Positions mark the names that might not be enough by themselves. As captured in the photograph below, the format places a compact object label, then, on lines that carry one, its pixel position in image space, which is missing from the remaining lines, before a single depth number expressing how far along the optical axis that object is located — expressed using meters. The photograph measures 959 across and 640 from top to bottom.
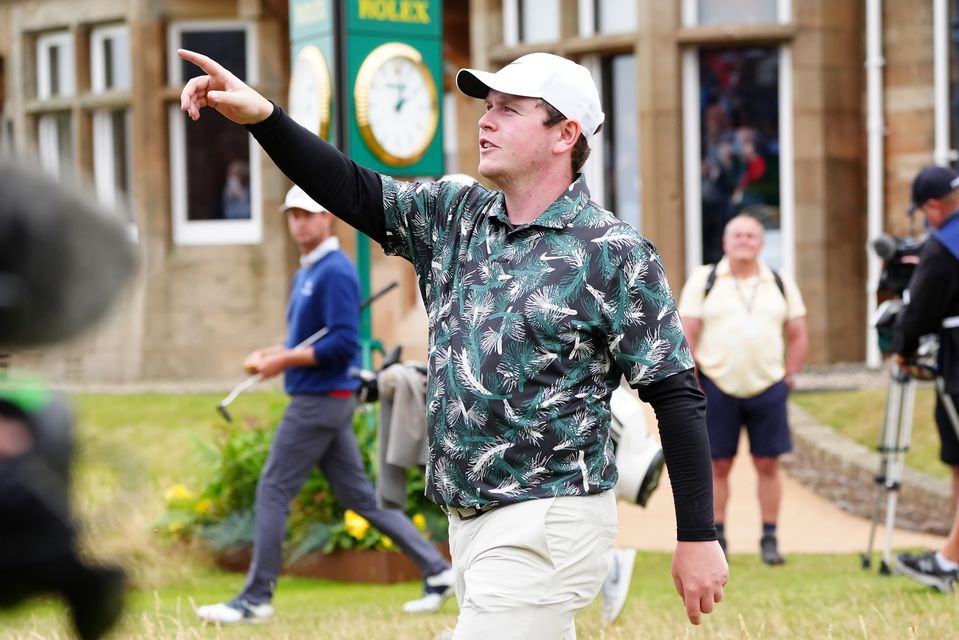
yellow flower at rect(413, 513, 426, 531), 17.28
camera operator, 15.01
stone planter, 17.33
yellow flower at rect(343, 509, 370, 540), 17.28
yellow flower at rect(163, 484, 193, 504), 19.27
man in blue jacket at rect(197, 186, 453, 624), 14.38
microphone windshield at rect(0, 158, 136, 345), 2.80
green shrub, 17.44
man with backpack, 17.77
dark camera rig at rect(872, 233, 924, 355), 16.84
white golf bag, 13.92
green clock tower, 19.64
